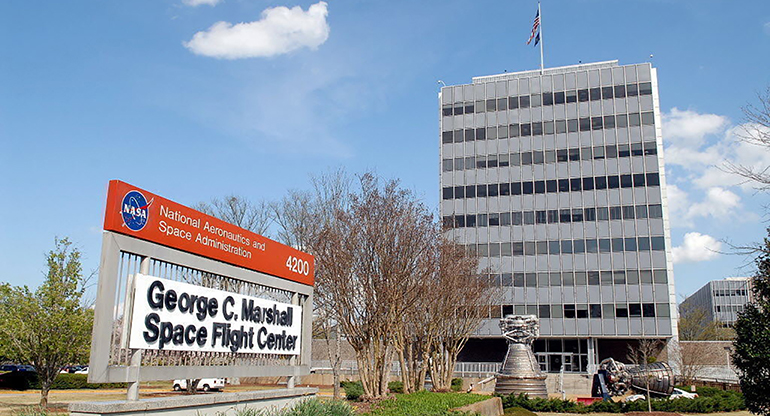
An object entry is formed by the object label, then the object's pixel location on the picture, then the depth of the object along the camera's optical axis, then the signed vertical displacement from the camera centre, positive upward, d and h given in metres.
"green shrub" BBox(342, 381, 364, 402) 30.27 -2.72
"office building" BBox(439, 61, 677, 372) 56.41 +12.99
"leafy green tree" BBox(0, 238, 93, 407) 21.77 +0.31
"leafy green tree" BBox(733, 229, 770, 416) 14.33 -0.17
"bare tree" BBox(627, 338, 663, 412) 49.00 -0.91
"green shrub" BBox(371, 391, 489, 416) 14.74 -1.83
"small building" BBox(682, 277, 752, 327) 134.50 +8.80
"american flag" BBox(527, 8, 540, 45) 60.63 +30.44
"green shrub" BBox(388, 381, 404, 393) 34.49 -2.92
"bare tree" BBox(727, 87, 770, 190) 12.23 +3.16
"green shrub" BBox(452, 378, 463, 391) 40.27 -3.16
